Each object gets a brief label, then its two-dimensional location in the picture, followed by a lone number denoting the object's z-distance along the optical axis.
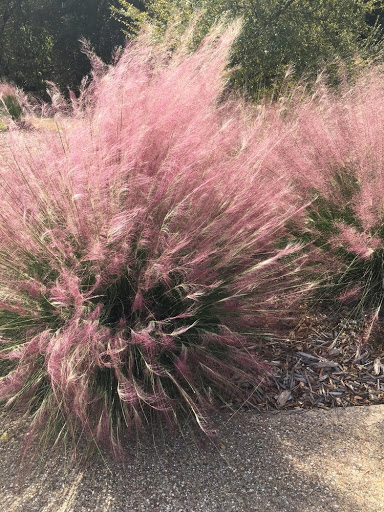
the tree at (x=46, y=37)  15.01
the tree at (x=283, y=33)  5.98
